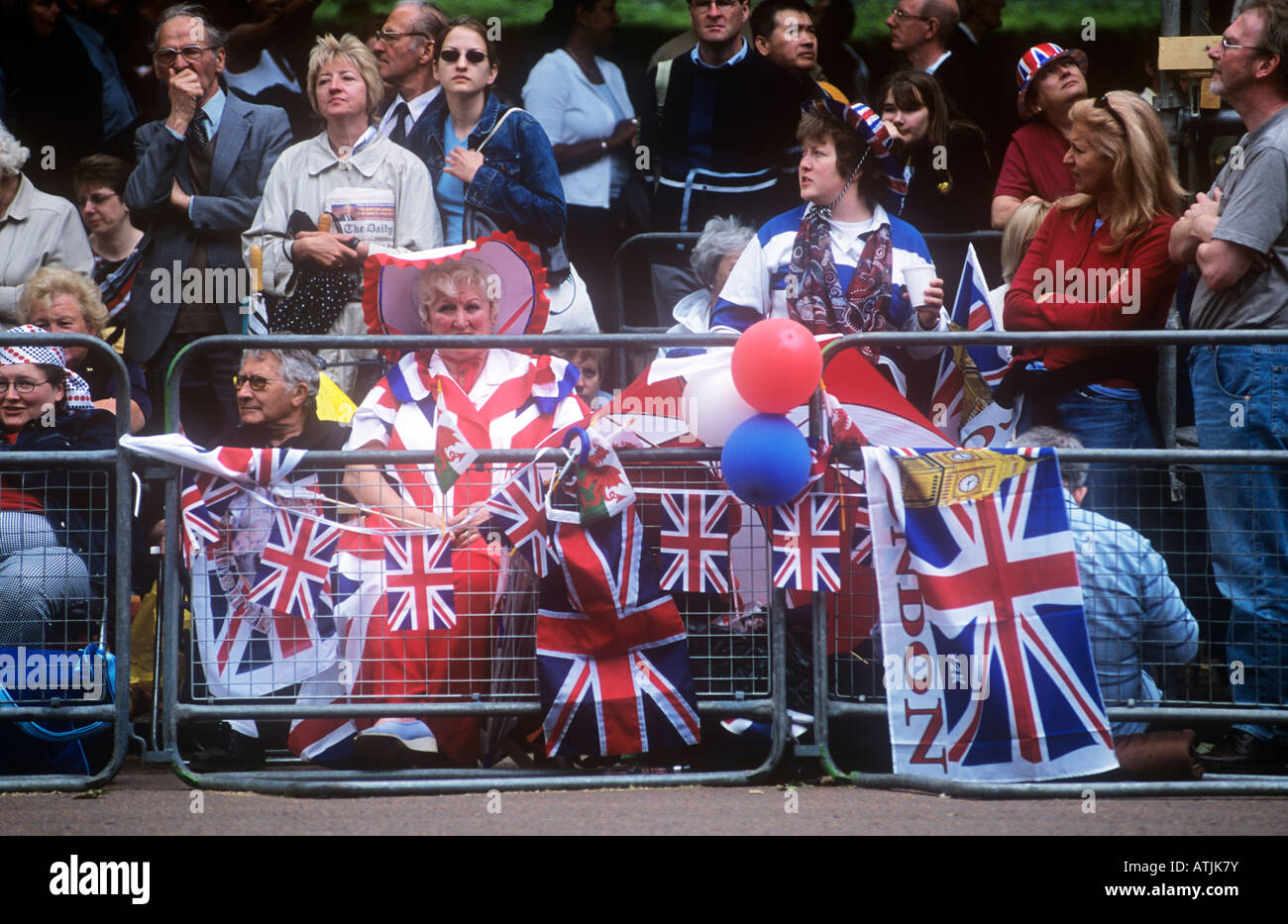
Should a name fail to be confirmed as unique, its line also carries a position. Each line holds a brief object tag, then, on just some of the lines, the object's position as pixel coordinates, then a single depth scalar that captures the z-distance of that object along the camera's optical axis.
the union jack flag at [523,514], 9.86
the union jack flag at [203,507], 9.95
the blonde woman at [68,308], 12.76
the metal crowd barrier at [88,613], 9.86
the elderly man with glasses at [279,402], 11.59
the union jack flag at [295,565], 9.88
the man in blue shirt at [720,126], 14.19
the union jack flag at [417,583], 9.92
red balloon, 9.52
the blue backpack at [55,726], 10.12
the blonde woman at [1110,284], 11.59
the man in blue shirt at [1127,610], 10.02
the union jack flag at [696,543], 9.95
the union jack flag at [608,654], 9.87
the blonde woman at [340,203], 13.41
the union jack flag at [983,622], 9.57
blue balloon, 9.48
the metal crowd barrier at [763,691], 9.82
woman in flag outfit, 10.04
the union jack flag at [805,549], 9.87
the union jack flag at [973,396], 11.53
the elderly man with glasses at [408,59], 14.01
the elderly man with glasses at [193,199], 13.80
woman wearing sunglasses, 13.72
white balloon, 9.98
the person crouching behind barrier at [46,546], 10.21
